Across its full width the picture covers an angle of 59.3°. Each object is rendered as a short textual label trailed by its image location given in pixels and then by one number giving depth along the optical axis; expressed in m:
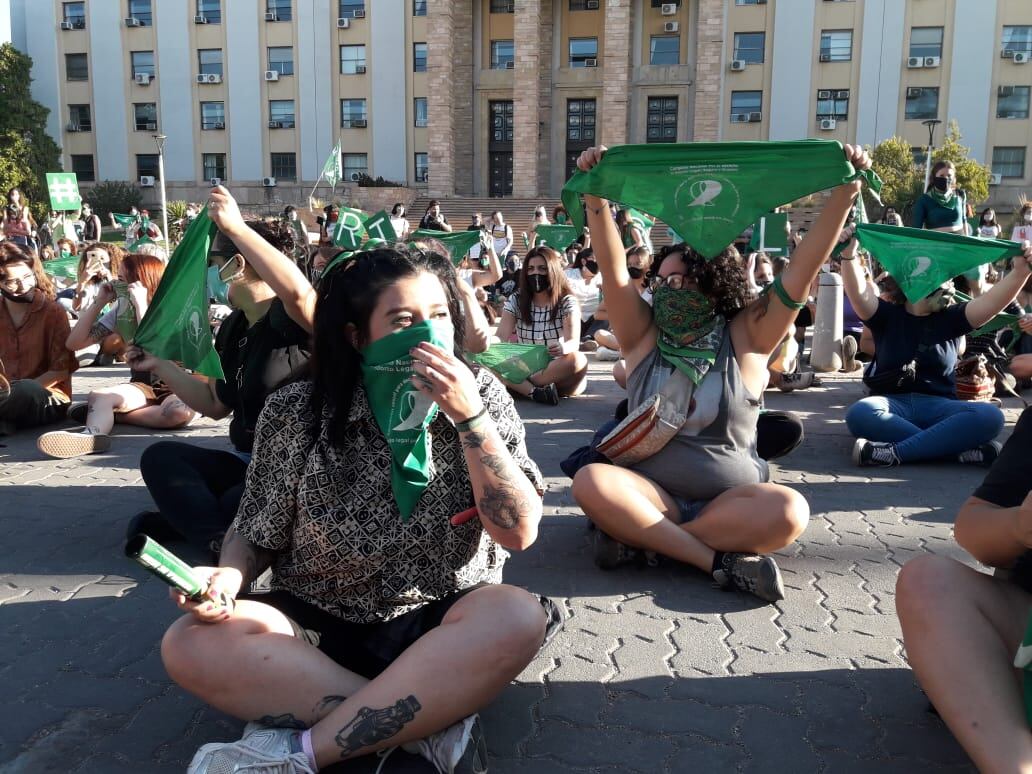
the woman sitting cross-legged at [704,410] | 3.64
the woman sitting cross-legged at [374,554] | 2.26
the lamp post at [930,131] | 32.50
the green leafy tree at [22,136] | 40.28
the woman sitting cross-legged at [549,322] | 8.29
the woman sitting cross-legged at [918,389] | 5.93
